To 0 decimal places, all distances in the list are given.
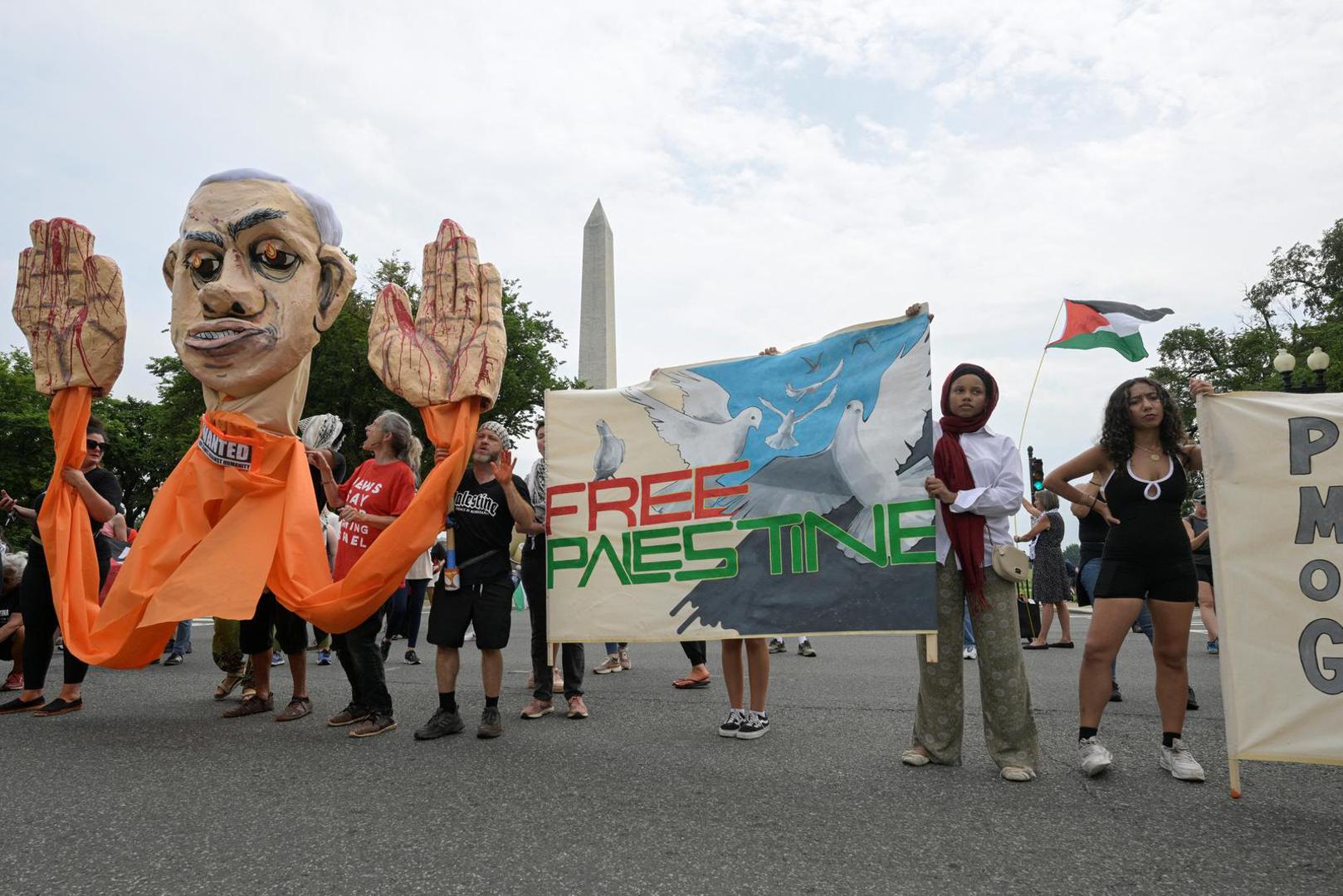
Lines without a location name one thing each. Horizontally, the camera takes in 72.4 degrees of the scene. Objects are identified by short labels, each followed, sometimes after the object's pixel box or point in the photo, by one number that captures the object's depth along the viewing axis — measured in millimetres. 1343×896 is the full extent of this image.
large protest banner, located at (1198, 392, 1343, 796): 3223
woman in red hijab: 3855
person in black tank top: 3789
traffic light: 11398
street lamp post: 12492
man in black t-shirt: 4777
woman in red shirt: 4918
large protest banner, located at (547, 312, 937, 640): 4168
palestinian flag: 5090
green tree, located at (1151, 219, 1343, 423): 31906
